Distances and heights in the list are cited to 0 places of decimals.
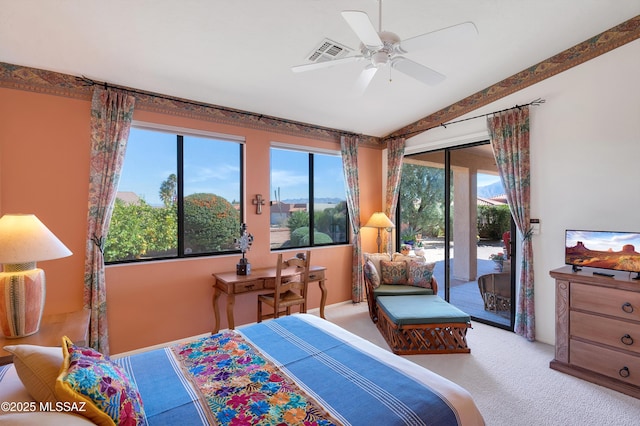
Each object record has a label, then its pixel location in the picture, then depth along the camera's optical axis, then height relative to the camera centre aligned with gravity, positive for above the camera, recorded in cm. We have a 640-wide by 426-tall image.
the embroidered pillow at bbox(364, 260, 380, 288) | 402 -81
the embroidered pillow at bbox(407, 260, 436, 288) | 398 -79
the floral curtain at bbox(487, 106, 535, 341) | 347 +34
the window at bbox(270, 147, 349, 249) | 427 +22
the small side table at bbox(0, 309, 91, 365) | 191 -81
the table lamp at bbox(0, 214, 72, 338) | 191 -38
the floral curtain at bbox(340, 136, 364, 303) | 475 +21
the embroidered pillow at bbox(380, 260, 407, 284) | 414 -81
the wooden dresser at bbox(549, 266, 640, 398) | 246 -100
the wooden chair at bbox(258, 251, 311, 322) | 335 -82
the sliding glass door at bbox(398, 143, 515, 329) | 395 -17
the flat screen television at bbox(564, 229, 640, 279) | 260 -33
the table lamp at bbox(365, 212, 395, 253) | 467 -11
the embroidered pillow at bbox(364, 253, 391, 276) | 425 -63
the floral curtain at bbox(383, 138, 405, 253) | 496 +65
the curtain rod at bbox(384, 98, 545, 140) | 346 +129
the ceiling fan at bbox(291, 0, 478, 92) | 174 +109
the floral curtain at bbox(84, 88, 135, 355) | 281 +29
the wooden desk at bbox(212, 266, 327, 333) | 324 -77
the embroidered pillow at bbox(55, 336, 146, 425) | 103 -64
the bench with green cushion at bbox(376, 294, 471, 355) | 310 -120
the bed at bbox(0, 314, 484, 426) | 120 -81
